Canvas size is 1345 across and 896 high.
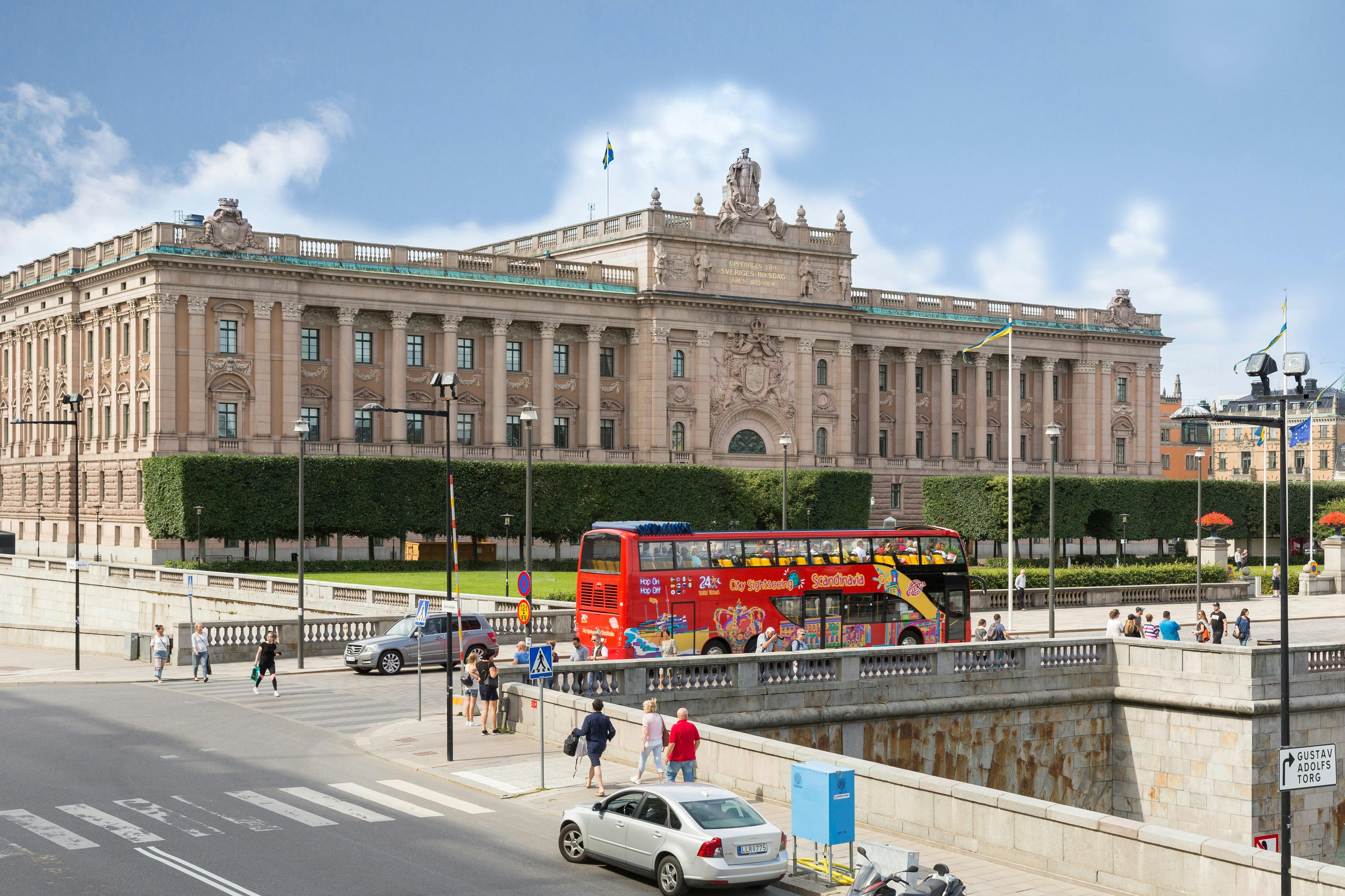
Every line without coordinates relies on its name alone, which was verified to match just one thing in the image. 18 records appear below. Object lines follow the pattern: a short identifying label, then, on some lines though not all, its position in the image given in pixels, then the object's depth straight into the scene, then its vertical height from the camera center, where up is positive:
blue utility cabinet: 20.16 -4.53
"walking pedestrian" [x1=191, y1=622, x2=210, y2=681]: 42.81 -5.04
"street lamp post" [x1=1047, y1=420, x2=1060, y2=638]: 46.03 -3.22
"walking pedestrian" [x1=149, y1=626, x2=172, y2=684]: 42.25 -4.97
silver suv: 43.75 -5.12
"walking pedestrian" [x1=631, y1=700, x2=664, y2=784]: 25.45 -4.48
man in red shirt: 24.67 -4.54
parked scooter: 17.16 -4.88
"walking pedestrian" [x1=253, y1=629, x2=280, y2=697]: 39.22 -4.81
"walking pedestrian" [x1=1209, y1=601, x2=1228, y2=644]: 47.88 -4.80
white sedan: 19.03 -4.80
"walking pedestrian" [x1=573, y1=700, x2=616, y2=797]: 25.03 -4.43
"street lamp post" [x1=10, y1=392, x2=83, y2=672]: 58.47 +3.10
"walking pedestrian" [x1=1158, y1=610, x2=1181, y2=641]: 43.34 -4.47
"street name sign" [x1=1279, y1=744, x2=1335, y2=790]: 19.36 -3.84
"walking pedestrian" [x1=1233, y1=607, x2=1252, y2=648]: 47.88 -4.89
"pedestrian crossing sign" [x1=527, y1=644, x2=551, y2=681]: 27.33 -3.45
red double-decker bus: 40.16 -3.15
